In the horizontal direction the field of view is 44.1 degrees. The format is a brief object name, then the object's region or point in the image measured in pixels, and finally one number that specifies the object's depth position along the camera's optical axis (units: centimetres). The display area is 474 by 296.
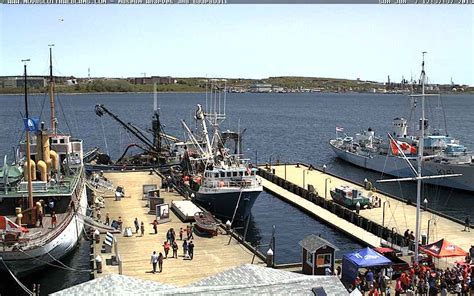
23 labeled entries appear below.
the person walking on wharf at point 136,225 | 4244
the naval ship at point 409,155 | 7238
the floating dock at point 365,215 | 4435
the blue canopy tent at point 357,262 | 3047
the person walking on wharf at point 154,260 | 3356
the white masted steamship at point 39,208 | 3544
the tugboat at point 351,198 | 5262
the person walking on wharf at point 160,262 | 3360
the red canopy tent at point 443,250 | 3134
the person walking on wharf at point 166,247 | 3644
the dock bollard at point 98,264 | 3344
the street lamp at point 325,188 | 5939
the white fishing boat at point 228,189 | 5122
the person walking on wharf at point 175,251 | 3666
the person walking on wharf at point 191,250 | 3644
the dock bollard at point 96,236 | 3922
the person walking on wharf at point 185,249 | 3700
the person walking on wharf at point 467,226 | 4557
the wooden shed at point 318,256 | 3136
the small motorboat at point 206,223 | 4200
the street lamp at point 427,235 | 4097
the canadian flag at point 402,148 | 3872
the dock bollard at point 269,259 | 3434
